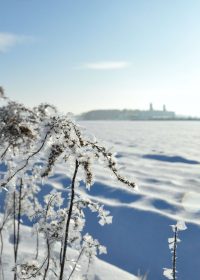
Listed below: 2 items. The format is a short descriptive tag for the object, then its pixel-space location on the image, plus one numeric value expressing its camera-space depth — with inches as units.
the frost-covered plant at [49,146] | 51.1
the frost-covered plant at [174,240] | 62.8
